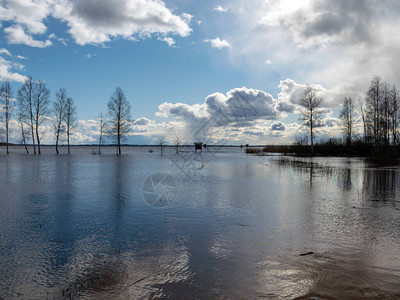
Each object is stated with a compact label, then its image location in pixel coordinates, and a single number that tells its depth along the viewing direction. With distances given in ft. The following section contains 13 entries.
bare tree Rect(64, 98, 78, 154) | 171.32
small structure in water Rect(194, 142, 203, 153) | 269.89
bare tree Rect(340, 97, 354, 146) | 169.99
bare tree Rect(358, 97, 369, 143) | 151.21
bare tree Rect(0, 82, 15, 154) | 149.99
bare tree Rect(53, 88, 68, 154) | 168.45
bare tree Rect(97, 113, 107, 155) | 178.79
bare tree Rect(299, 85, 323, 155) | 150.61
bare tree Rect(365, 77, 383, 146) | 129.16
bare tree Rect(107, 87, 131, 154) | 163.84
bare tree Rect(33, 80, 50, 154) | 155.02
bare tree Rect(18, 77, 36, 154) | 151.55
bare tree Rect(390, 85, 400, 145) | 126.41
